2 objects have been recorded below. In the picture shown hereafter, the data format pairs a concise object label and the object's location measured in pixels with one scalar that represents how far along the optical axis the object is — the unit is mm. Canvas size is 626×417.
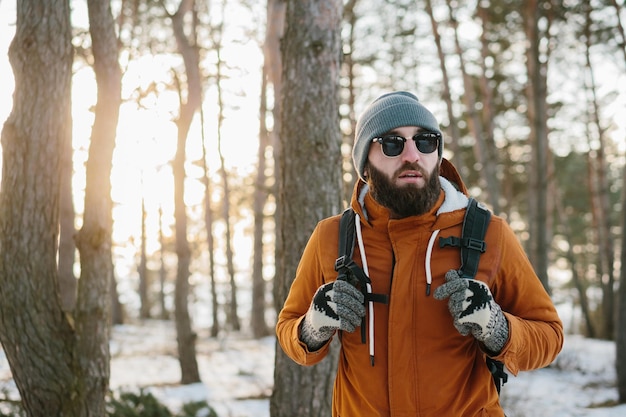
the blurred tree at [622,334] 8695
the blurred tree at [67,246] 8594
